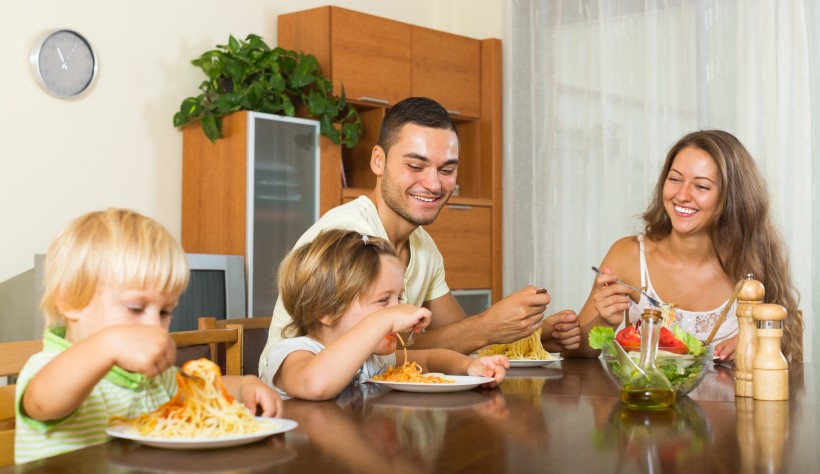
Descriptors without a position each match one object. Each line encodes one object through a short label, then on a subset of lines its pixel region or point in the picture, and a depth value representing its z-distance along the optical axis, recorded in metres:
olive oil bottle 1.48
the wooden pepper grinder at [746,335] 1.68
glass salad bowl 1.59
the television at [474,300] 5.27
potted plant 4.18
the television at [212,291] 3.83
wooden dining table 1.07
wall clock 3.75
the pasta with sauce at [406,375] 1.73
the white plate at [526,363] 2.17
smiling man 2.39
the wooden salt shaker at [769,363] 1.63
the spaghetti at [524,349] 2.30
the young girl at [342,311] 1.61
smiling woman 2.72
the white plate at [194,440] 1.10
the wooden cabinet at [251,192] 4.19
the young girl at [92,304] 1.22
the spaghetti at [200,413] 1.14
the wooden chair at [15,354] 1.58
